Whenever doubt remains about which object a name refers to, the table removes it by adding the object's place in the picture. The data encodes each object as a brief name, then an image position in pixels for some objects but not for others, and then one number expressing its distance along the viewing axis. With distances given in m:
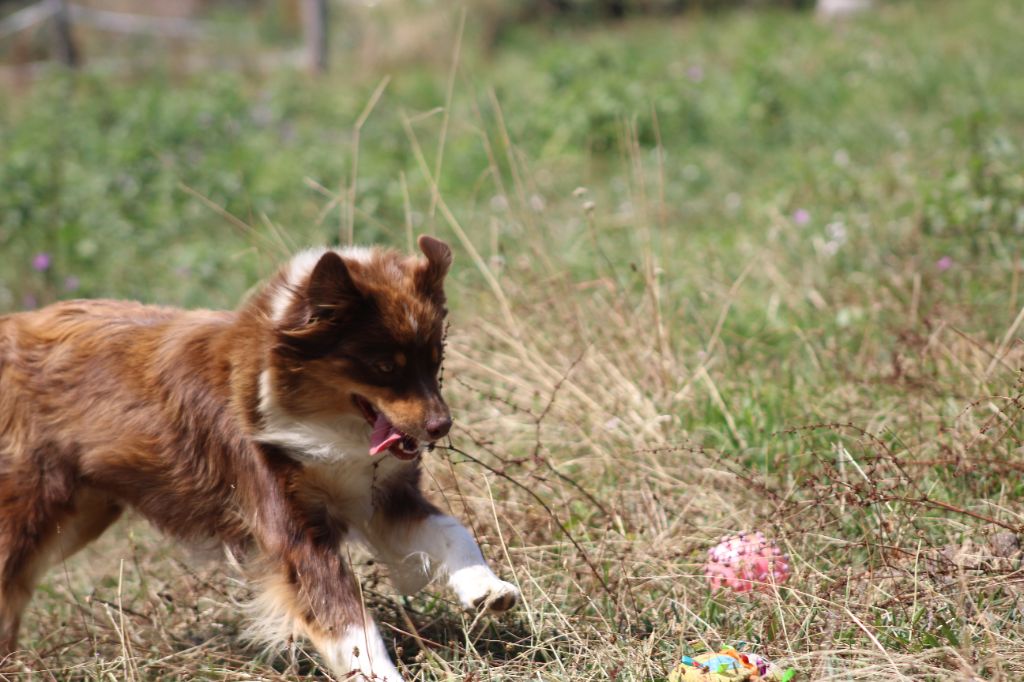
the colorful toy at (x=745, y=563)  7.21
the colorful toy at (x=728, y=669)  6.11
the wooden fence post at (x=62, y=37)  26.36
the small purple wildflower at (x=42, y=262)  14.09
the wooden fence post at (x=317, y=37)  27.53
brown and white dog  6.91
